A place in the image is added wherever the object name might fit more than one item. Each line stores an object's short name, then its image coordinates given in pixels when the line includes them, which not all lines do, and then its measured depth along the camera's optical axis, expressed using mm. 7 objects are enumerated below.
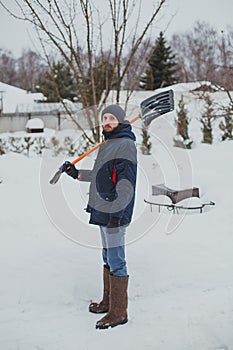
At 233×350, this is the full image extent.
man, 2248
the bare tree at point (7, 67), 44250
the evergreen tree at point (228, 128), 9690
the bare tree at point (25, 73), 45906
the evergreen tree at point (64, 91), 22283
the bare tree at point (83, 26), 4305
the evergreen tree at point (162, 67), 23312
